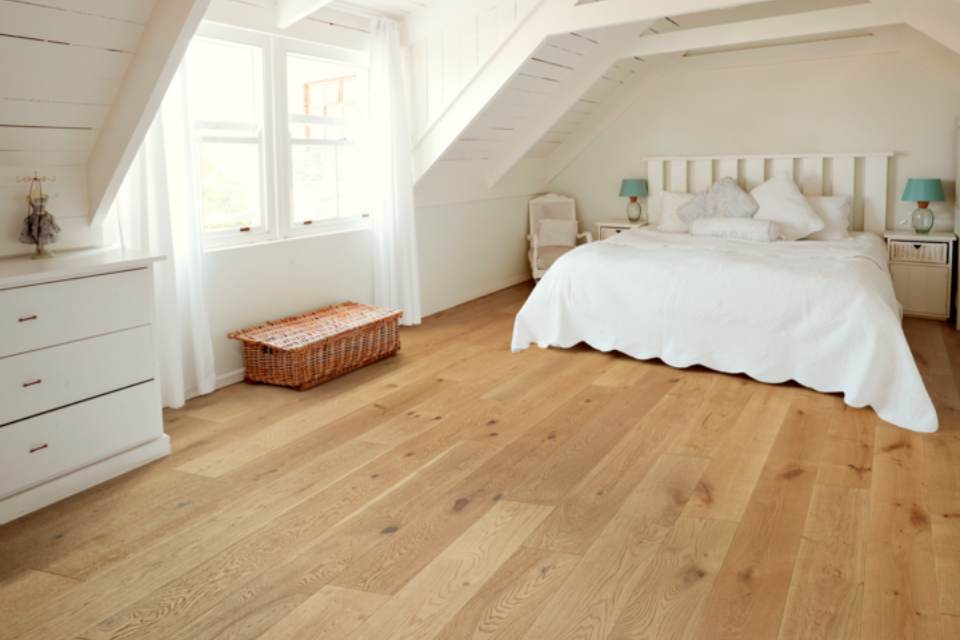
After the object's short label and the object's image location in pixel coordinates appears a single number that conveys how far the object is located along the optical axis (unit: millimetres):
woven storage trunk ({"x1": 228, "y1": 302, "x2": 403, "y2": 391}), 3957
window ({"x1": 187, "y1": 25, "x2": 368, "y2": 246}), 4016
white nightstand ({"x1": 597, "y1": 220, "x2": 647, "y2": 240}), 6482
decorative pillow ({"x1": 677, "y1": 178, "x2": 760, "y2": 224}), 5598
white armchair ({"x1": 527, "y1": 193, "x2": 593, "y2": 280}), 6719
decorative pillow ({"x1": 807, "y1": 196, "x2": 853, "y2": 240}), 5375
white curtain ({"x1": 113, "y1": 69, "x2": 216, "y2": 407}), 3469
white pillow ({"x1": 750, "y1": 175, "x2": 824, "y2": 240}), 5238
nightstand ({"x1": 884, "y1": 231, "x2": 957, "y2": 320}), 5148
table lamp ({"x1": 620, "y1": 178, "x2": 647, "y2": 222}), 6488
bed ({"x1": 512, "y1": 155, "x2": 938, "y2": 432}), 3570
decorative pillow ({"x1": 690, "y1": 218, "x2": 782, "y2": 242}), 5070
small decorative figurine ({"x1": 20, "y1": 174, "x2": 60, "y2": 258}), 2936
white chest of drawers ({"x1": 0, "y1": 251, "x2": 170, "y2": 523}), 2572
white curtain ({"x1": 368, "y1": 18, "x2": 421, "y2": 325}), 4887
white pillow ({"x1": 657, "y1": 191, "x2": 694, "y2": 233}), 5965
